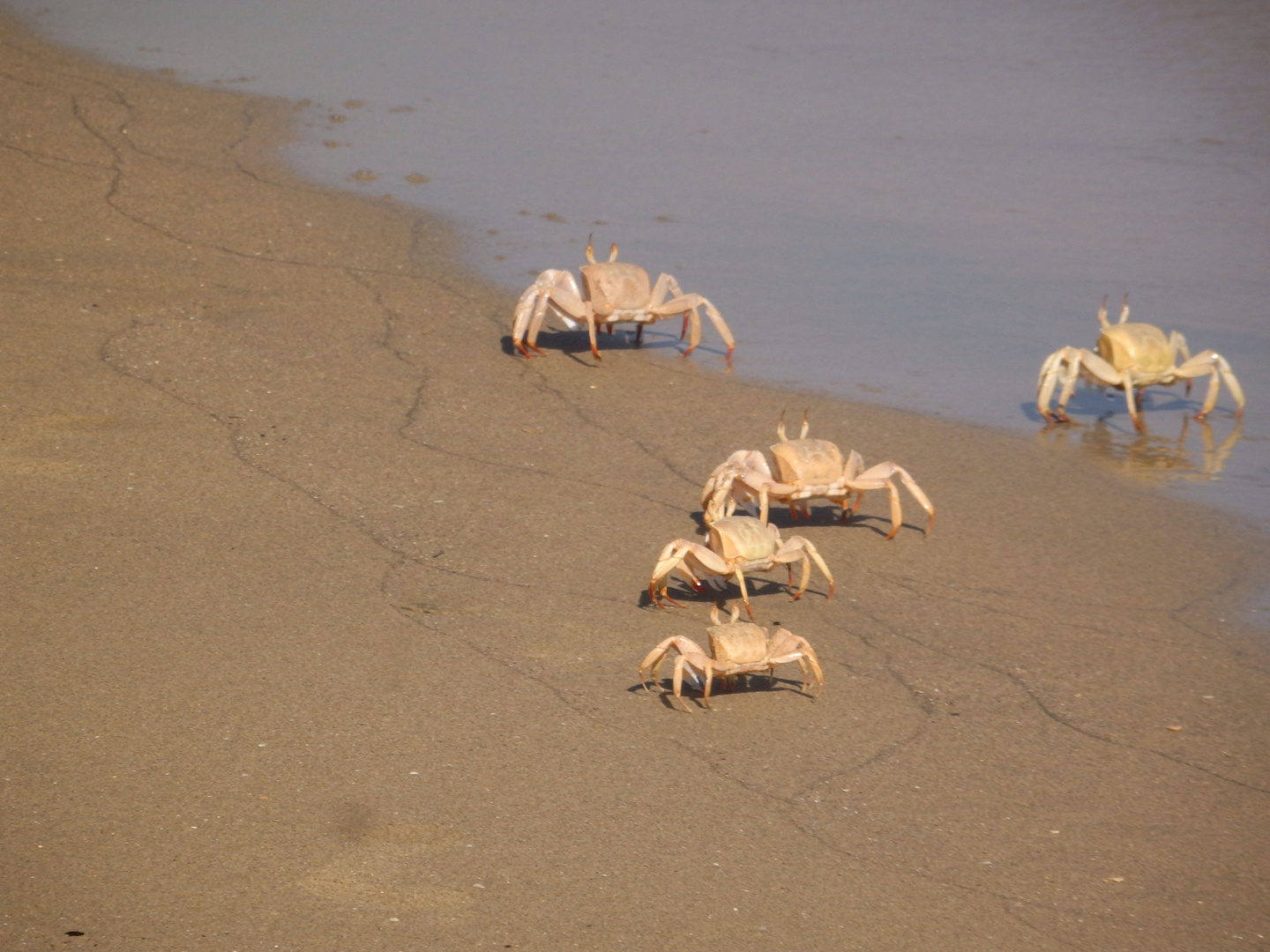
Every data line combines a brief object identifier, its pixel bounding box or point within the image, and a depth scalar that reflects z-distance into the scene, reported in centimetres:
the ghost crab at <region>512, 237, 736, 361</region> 1805
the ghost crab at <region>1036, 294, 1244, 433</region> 1777
